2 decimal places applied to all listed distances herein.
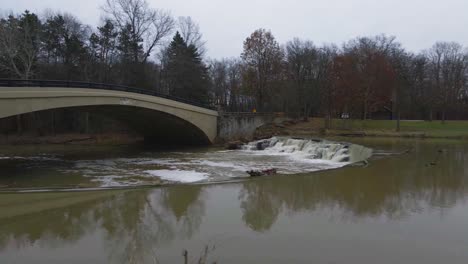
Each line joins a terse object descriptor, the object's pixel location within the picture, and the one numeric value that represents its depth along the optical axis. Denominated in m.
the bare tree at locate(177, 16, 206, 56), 46.91
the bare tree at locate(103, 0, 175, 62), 36.81
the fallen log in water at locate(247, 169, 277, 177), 14.07
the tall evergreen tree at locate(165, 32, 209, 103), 39.75
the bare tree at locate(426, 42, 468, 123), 44.47
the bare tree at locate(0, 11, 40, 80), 29.11
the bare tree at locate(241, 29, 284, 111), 40.56
